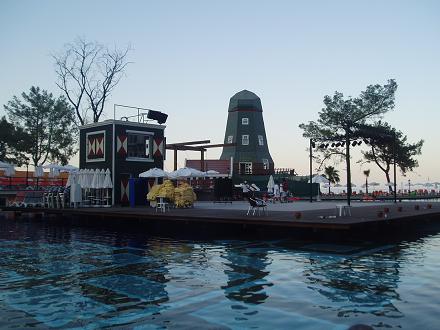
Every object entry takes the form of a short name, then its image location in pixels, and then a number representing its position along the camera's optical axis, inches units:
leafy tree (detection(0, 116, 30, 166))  1632.6
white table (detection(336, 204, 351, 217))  577.6
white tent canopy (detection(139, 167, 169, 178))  846.5
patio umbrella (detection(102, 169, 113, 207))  883.4
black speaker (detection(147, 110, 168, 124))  1041.6
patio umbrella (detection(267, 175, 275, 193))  1184.2
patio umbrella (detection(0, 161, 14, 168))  1138.7
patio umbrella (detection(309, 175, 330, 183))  1207.8
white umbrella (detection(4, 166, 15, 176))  1150.6
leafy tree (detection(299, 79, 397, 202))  1595.7
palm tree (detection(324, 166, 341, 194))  1803.6
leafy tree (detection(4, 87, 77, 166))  1759.4
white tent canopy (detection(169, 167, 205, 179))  881.9
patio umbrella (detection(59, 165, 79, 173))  1013.8
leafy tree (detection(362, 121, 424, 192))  1541.6
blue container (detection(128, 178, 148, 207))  920.3
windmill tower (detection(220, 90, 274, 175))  2005.4
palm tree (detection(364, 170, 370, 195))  1890.5
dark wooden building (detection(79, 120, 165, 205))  930.7
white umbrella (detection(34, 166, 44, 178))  1033.8
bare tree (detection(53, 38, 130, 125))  1571.1
